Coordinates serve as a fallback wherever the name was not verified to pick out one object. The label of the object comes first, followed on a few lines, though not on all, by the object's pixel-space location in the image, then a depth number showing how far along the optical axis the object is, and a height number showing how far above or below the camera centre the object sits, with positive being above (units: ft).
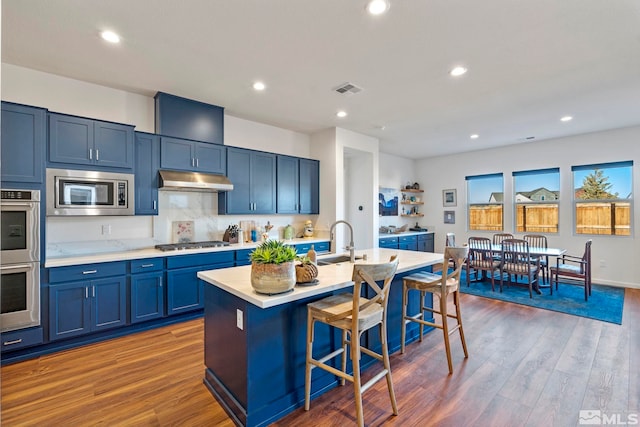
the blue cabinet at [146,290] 10.85 -2.66
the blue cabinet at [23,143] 8.74 +2.24
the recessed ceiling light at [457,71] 10.12 +4.84
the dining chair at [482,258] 16.63 -2.48
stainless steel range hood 11.93 +1.46
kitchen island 6.31 -2.94
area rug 12.94 -4.17
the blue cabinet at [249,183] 14.33 +1.64
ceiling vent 11.46 +4.92
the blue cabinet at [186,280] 11.66 -2.50
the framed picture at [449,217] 24.64 -0.20
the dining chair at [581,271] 14.82 -2.90
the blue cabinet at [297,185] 16.37 +1.71
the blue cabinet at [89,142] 9.86 +2.60
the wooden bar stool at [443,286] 8.69 -2.12
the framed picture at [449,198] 24.48 +1.35
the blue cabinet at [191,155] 12.32 +2.63
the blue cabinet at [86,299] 9.48 -2.69
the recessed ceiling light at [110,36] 8.17 +4.95
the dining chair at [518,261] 15.49 -2.49
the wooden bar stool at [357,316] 6.19 -2.18
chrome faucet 9.51 -1.19
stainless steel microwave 9.82 +0.86
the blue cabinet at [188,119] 12.24 +4.17
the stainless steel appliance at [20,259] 8.62 -1.18
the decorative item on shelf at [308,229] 17.69 -0.78
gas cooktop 12.12 -1.21
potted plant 6.01 -1.09
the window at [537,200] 19.79 +0.96
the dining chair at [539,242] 17.99 -1.75
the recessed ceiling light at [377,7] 6.95 +4.88
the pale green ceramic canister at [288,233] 17.09 -0.96
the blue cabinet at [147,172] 11.66 +1.75
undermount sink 9.79 -1.46
